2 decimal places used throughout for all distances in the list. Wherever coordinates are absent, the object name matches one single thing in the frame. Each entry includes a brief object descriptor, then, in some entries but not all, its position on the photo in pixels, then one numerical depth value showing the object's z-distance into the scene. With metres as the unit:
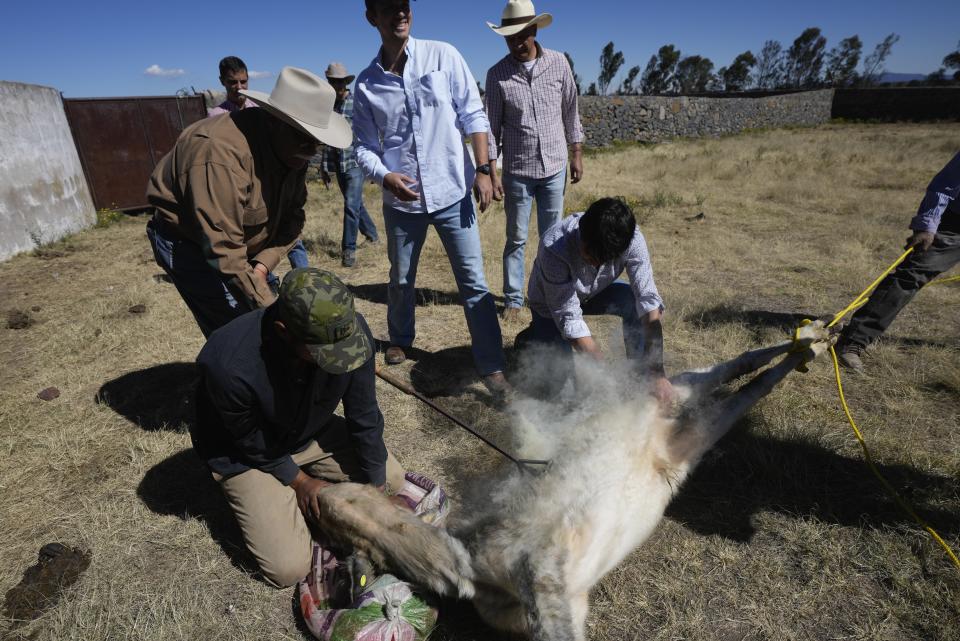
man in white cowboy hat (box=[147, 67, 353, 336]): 2.33
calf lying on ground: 1.80
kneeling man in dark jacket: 1.83
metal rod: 2.51
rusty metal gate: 8.98
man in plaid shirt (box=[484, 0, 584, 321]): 3.99
